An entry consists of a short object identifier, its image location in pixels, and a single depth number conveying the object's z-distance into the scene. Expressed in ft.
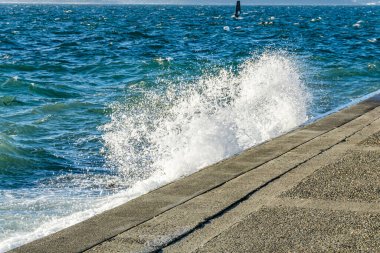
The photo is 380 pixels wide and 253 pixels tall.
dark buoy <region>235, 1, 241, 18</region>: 311.19
